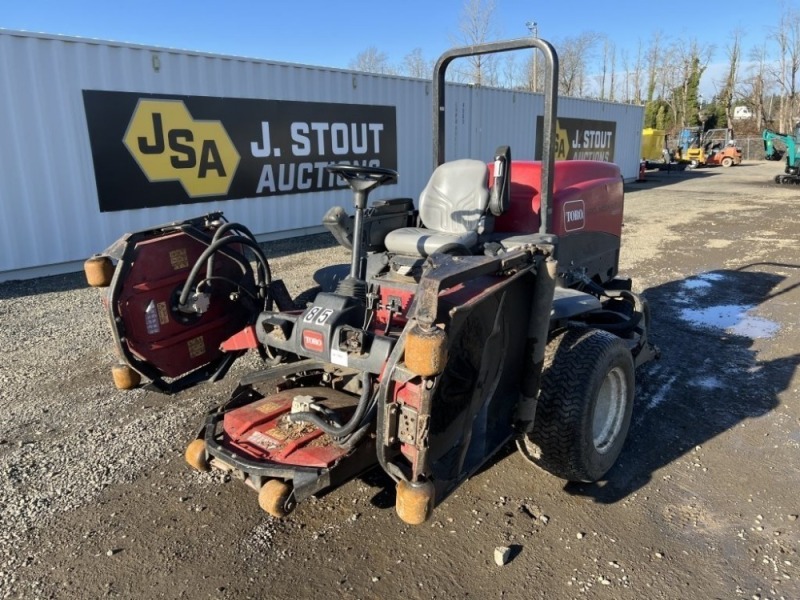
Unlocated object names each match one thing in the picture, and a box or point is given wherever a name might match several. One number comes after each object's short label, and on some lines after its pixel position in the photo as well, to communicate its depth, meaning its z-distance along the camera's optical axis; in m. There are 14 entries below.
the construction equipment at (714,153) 29.12
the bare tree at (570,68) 42.56
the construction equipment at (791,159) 19.28
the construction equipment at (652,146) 28.19
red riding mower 2.06
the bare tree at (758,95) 46.00
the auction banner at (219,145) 7.79
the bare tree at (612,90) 56.91
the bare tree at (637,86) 54.00
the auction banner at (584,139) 15.80
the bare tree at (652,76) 53.03
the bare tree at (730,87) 48.31
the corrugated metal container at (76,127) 7.09
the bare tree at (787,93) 44.22
